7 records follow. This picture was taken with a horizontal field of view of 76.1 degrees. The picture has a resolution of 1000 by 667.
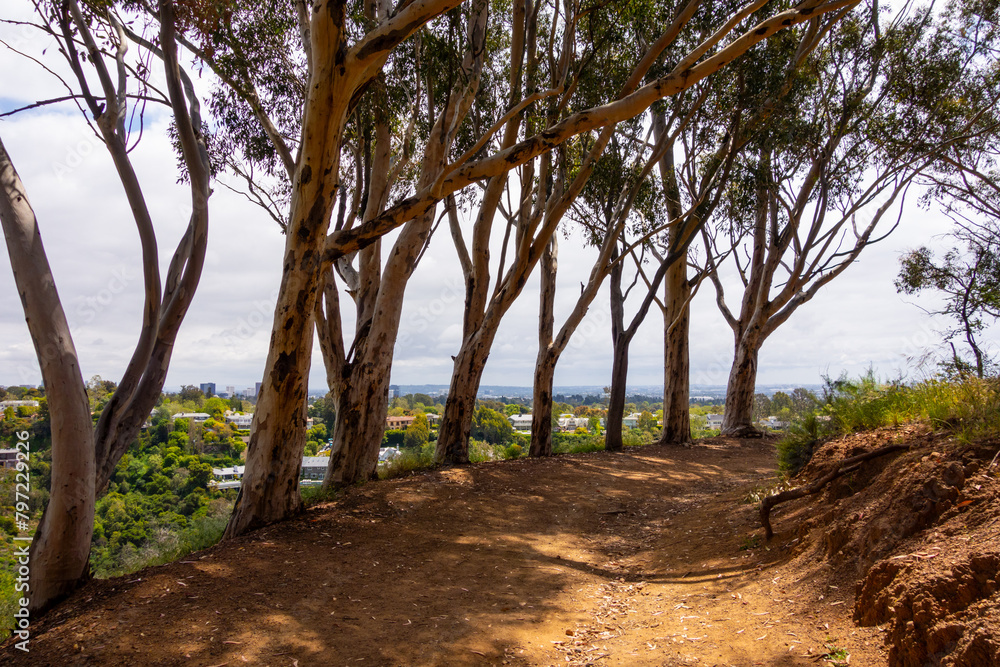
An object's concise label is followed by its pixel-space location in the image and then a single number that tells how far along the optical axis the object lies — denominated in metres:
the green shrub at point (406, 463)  8.21
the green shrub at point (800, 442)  6.01
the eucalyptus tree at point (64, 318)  3.82
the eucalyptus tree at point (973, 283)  15.57
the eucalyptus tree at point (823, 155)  12.38
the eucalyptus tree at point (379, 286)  7.57
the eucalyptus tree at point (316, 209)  5.07
